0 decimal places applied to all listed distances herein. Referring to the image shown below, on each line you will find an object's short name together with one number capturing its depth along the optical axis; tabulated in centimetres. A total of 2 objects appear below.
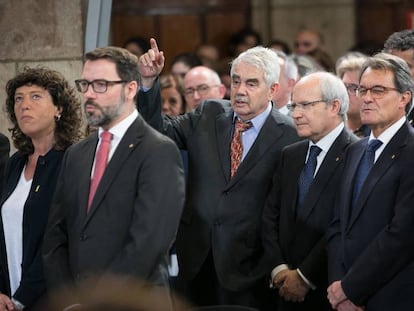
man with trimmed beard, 910
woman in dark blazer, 1049
